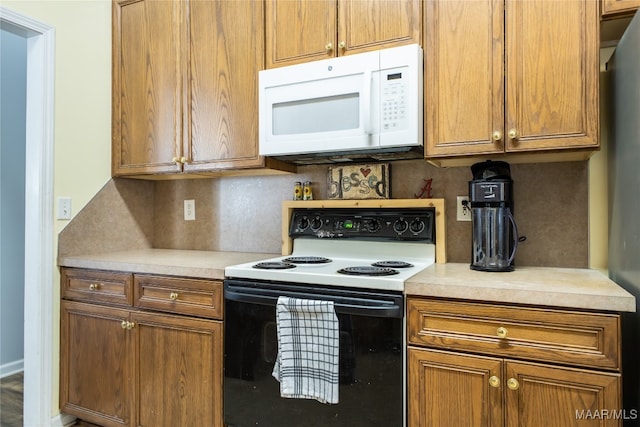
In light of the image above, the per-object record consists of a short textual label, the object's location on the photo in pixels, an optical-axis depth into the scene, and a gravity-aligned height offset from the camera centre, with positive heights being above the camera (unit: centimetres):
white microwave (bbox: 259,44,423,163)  161 +45
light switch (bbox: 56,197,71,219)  211 +2
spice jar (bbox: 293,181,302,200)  217 +11
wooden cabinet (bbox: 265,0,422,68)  166 +80
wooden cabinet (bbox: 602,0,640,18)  133 +68
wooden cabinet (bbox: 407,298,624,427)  114 -47
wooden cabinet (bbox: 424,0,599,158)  140 +50
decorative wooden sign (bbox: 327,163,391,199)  200 +15
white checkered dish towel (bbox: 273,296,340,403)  143 -49
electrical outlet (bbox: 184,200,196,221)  254 +1
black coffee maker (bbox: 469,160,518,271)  158 -2
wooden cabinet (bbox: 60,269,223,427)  172 -71
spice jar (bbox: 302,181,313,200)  216 +10
